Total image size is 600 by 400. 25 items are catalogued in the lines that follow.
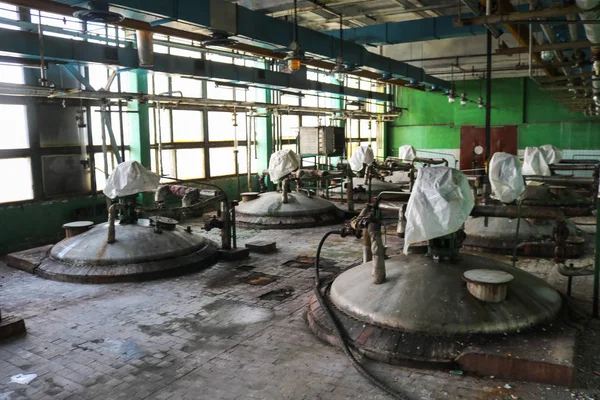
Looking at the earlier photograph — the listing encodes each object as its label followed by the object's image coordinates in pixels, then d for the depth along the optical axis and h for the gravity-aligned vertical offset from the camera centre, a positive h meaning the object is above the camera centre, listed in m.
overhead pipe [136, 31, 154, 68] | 9.02 +1.87
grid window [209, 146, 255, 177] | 15.96 -0.41
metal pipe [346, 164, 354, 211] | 14.52 -1.27
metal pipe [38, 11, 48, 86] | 7.80 +1.61
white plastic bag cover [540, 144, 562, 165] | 12.27 -0.30
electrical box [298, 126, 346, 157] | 16.20 +0.20
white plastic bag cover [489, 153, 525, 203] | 8.12 -0.54
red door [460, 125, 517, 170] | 24.72 +0.08
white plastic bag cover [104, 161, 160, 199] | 8.79 -0.54
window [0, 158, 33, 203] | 10.21 -0.57
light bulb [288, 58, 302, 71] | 8.41 +1.42
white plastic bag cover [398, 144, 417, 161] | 18.59 -0.31
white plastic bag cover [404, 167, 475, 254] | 5.26 -0.66
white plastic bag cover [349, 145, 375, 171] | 16.36 -0.38
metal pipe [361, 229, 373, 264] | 6.08 -1.34
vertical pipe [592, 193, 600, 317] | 5.60 -1.52
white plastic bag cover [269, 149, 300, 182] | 12.91 -0.44
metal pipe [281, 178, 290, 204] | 12.95 -1.15
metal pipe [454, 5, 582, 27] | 4.46 +1.21
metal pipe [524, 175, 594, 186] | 8.48 -0.67
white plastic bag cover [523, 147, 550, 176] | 11.84 -0.52
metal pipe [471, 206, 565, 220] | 6.25 -0.89
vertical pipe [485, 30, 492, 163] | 7.17 +0.71
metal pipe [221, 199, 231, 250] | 9.48 -1.52
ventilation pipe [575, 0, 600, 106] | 4.32 +1.24
